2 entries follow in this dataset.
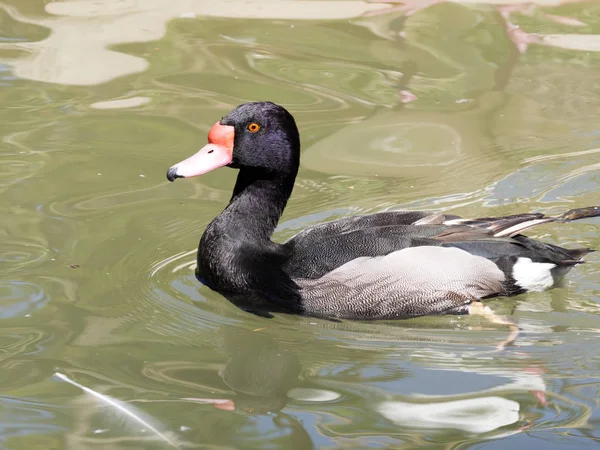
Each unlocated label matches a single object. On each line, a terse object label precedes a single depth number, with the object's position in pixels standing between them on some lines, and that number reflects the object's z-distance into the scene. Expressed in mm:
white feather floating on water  8789
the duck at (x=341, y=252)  11375
